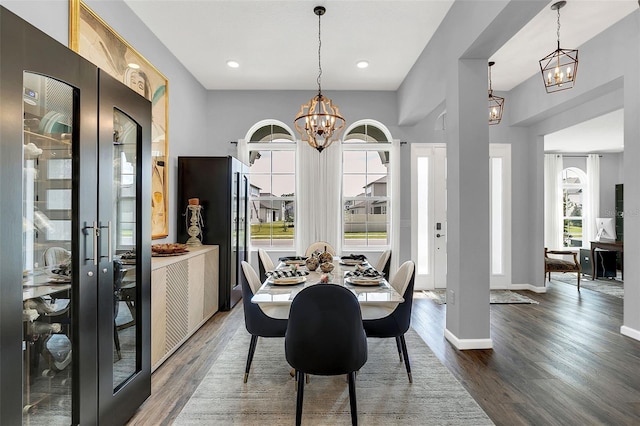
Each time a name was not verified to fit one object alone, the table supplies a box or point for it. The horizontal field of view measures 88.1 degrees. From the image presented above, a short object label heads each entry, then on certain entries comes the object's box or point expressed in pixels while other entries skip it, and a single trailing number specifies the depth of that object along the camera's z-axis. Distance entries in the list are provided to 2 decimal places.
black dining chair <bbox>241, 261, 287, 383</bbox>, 2.36
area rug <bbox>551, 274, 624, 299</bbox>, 5.19
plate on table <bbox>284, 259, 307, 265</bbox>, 3.35
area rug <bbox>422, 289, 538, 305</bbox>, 4.60
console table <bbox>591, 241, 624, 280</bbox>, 5.72
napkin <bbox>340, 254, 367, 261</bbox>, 3.48
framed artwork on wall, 2.51
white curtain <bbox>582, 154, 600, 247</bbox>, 7.61
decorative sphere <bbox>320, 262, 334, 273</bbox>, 2.76
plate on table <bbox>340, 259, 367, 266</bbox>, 3.24
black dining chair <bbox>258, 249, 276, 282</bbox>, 3.46
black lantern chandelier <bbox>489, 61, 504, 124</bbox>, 4.45
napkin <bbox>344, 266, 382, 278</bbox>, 2.59
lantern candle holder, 4.02
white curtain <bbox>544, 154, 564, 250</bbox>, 7.46
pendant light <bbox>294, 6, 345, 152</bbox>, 3.16
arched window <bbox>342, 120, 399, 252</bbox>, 5.40
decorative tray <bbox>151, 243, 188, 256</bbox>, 3.13
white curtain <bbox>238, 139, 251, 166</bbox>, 5.18
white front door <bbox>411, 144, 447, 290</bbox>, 5.29
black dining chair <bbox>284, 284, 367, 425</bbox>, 1.73
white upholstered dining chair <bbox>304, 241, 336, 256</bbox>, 4.00
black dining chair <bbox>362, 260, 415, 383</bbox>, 2.34
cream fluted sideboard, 2.62
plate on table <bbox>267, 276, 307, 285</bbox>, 2.39
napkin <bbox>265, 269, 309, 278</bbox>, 2.54
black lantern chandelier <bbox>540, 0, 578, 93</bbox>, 3.08
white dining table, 2.03
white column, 2.96
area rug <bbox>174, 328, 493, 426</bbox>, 1.97
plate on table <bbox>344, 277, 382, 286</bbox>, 2.39
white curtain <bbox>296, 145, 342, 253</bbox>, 5.19
